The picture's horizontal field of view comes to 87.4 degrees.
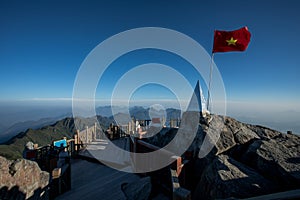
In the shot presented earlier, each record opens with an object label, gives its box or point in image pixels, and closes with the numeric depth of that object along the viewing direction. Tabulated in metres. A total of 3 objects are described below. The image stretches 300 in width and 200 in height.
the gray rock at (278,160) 3.56
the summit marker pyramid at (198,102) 8.29
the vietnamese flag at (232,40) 8.91
